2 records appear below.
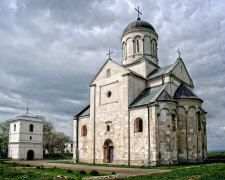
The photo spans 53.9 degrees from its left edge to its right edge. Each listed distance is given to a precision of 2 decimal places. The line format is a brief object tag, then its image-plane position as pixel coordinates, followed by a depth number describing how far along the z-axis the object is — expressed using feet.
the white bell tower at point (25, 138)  138.21
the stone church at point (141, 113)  77.51
